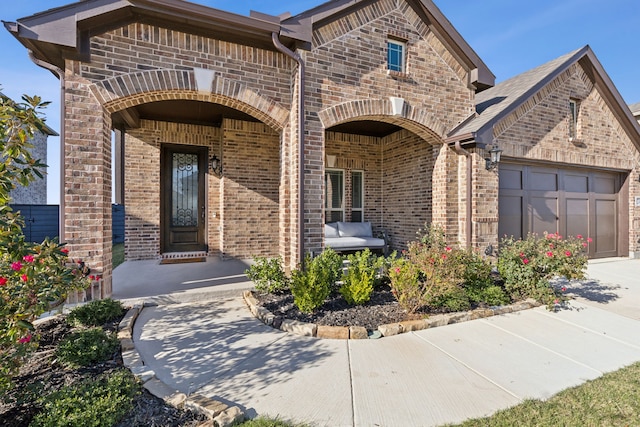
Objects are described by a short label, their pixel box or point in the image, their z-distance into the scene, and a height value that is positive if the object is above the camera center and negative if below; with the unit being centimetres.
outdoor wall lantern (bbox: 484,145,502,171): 656 +119
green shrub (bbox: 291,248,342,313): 411 -99
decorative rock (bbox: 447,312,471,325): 419 -145
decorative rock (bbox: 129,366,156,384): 260 -140
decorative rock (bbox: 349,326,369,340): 361 -142
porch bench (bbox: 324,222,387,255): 769 -64
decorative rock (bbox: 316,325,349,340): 362 -142
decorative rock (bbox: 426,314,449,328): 404 -144
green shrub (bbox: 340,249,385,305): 445 -98
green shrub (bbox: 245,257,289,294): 481 -100
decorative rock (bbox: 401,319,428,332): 386 -144
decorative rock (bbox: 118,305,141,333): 362 -133
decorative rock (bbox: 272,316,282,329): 387 -138
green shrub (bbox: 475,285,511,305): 477 -132
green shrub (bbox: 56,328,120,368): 280 -128
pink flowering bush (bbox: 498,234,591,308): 471 -85
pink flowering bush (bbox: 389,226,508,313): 414 -98
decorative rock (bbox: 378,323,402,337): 372 -143
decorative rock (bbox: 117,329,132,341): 334 -134
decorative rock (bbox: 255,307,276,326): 394 -135
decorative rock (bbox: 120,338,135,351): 312 -136
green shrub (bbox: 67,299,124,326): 372 -124
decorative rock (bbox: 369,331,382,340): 366 -147
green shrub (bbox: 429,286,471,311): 441 -129
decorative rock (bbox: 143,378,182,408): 237 -143
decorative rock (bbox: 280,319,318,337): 367 -139
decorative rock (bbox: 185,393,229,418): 218 -141
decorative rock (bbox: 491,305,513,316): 453 -145
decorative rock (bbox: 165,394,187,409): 229 -142
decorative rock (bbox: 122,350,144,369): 284 -139
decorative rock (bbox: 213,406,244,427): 210 -142
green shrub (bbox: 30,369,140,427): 193 -130
